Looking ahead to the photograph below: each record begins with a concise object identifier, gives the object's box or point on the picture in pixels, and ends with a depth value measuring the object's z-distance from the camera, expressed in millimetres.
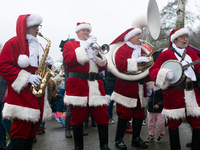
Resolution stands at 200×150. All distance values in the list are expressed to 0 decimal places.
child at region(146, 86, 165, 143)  4207
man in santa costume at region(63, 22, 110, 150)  3196
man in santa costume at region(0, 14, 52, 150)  2551
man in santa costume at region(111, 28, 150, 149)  3736
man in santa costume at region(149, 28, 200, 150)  3004
